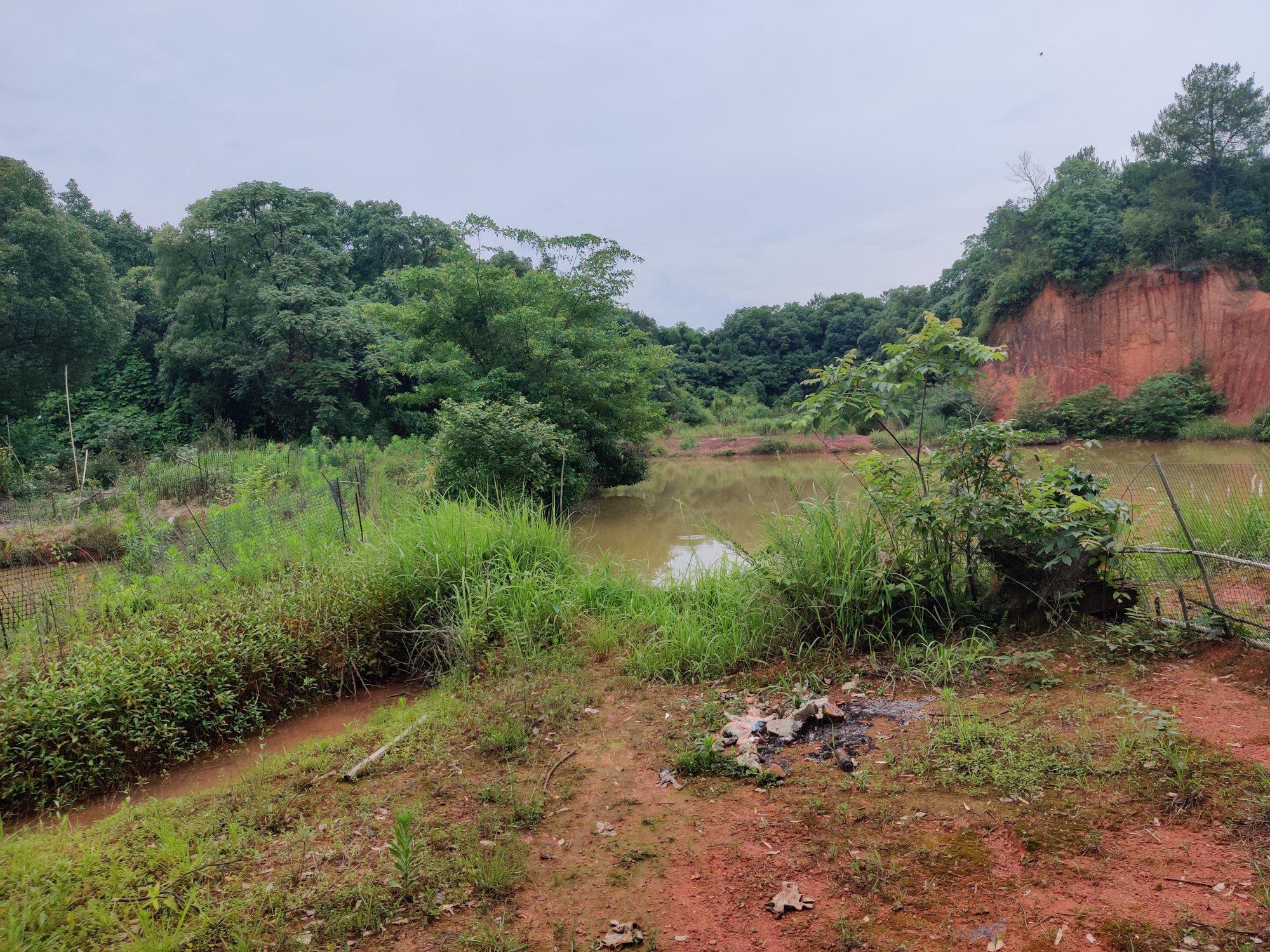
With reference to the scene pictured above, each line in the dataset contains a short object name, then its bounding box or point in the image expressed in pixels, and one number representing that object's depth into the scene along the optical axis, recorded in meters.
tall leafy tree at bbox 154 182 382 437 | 18.58
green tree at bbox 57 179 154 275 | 23.56
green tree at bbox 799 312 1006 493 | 4.08
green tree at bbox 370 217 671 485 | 13.07
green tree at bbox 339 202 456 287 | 26.94
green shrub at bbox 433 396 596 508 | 9.40
